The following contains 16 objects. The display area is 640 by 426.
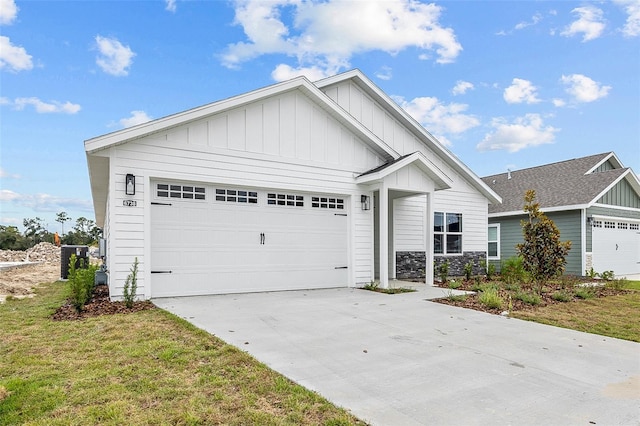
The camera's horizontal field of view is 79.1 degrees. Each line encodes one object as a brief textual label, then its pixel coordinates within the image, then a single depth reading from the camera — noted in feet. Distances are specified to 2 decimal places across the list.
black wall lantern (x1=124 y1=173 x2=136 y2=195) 24.57
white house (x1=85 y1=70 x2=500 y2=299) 25.17
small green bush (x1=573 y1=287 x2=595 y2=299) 30.40
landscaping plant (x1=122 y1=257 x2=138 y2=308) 23.09
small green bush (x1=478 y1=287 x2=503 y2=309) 24.49
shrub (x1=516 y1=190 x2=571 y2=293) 30.40
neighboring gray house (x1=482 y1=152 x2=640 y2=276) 50.26
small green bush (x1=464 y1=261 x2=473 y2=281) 39.81
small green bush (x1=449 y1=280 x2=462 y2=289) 32.91
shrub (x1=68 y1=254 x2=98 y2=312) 22.00
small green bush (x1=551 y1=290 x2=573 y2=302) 28.35
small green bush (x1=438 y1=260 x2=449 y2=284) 38.18
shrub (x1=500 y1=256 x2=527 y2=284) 38.55
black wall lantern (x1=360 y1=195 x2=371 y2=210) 34.60
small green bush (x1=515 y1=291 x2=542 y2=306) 26.27
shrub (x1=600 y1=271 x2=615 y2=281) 41.04
